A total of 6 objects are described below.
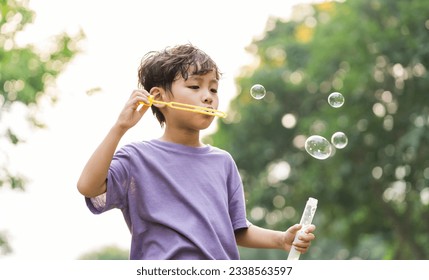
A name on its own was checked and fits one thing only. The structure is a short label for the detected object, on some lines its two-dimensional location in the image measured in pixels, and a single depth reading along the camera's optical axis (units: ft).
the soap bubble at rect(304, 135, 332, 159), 11.64
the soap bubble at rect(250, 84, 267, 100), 11.35
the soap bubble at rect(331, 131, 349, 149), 12.87
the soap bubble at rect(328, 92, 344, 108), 12.97
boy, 8.07
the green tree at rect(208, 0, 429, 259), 50.31
